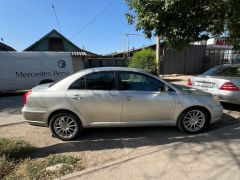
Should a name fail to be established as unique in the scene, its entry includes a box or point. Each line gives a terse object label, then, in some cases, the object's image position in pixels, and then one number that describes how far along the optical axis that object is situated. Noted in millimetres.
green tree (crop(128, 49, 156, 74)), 11614
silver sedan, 3419
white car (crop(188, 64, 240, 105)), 4736
